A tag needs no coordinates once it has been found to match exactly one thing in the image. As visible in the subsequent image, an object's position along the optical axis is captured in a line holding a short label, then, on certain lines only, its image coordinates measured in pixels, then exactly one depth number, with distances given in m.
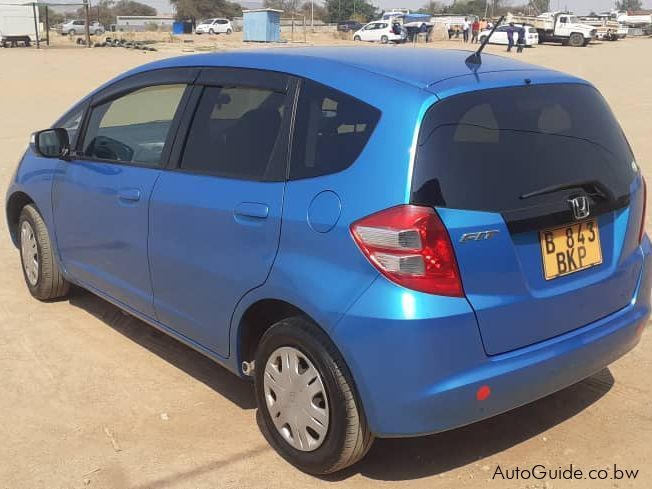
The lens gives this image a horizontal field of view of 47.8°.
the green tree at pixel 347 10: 99.94
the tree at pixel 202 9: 84.06
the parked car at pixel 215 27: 65.12
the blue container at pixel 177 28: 69.04
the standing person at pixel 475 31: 53.50
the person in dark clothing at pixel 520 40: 43.25
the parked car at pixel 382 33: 52.56
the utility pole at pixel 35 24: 41.32
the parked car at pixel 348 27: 68.75
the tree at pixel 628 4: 140.88
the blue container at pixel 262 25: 51.78
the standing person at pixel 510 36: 44.19
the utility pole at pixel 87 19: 36.84
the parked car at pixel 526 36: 46.97
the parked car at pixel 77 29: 57.79
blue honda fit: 2.69
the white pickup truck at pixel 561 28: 50.22
